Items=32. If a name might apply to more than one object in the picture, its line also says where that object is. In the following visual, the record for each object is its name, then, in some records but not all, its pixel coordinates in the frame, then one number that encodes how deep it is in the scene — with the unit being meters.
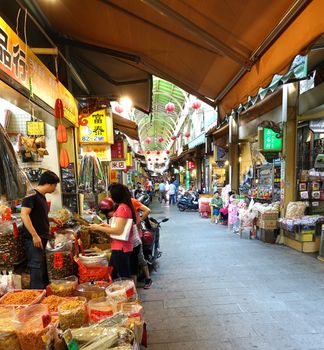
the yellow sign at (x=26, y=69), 2.45
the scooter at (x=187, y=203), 14.80
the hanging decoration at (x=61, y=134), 3.68
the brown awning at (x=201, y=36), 2.21
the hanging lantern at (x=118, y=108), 11.59
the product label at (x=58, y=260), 2.96
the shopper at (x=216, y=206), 10.49
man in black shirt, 3.05
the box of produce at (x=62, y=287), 2.47
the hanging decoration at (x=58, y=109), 3.60
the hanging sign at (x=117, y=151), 9.63
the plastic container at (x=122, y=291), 2.24
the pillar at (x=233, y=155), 10.80
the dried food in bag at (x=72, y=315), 1.84
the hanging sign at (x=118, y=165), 9.86
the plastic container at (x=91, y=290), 2.47
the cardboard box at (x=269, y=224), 7.16
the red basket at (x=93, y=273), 2.89
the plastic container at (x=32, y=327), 1.52
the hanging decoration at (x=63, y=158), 4.09
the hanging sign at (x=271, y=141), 6.97
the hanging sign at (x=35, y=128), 3.30
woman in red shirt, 3.34
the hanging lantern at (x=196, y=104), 13.79
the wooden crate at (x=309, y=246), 6.25
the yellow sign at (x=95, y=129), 5.81
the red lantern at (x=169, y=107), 14.54
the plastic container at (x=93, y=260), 2.98
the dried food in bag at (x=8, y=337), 1.52
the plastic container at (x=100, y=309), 2.01
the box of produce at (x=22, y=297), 2.09
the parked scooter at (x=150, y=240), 5.00
